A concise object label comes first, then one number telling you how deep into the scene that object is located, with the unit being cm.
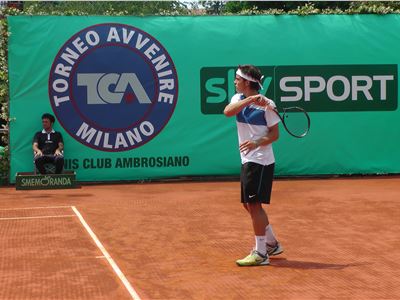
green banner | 1145
